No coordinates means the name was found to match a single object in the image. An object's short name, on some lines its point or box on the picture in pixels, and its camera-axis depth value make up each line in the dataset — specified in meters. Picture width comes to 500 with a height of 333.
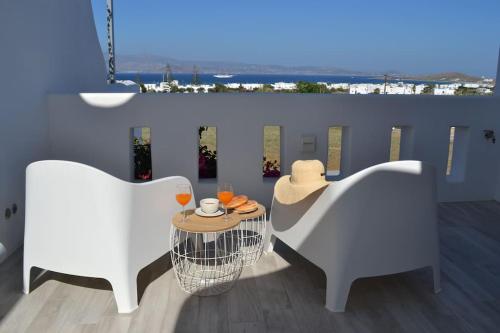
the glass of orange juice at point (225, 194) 2.33
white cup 2.36
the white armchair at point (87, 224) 2.06
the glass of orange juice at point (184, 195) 2.29
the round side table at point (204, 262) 2.20
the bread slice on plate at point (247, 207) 2.54
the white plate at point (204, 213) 2.34
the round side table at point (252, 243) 2.57
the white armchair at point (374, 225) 2.07
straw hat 2.44
